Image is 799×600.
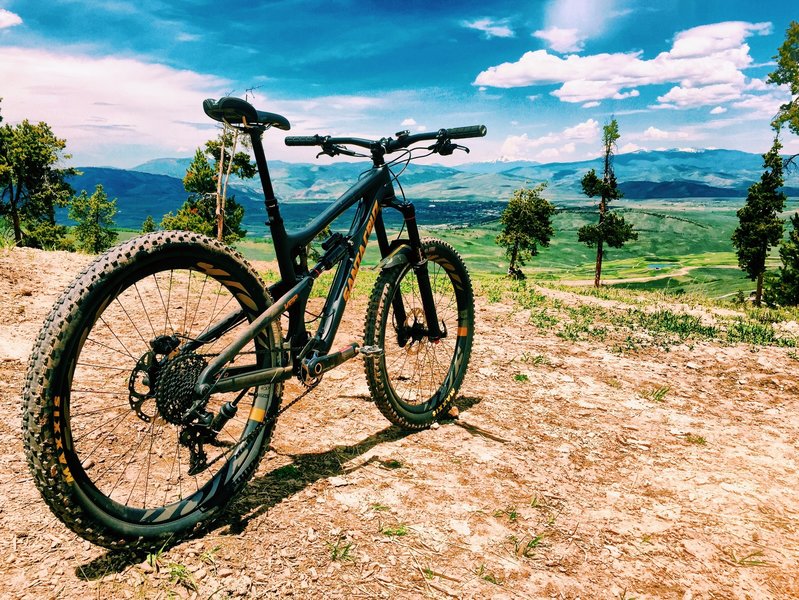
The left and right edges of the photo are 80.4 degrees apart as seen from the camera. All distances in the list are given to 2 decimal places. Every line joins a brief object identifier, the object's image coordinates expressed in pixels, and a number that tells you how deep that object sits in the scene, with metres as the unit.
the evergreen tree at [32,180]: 42.56
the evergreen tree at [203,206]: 44.91
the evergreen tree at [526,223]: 64.62
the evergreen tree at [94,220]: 64.50
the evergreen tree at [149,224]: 53.98
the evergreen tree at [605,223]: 53.12
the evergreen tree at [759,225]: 47.88
